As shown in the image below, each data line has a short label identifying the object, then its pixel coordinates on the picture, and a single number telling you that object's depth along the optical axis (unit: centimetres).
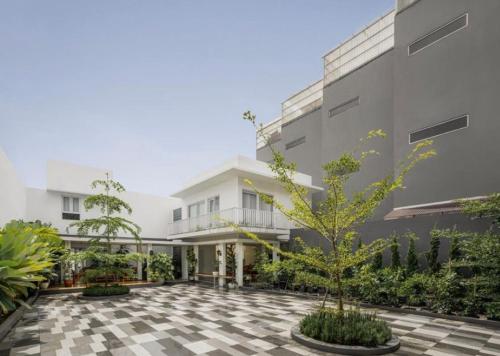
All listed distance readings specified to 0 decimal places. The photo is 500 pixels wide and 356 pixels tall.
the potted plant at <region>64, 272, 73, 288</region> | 1546
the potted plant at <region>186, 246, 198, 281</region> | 1897
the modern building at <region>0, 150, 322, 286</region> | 1483
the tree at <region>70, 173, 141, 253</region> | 1238
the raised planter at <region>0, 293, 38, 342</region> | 677
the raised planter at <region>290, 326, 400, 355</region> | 550
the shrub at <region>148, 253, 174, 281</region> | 1702
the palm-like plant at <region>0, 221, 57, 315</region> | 457
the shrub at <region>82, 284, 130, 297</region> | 1216
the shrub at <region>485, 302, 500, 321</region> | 761
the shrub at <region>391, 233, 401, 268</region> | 1047
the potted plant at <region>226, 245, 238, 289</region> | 1544
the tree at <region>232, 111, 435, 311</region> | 634
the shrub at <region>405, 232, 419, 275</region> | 994
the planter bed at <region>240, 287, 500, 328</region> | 768
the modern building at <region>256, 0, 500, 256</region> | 1170
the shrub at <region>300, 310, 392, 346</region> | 571
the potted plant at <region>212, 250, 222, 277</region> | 1585
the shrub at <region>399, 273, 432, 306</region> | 905
